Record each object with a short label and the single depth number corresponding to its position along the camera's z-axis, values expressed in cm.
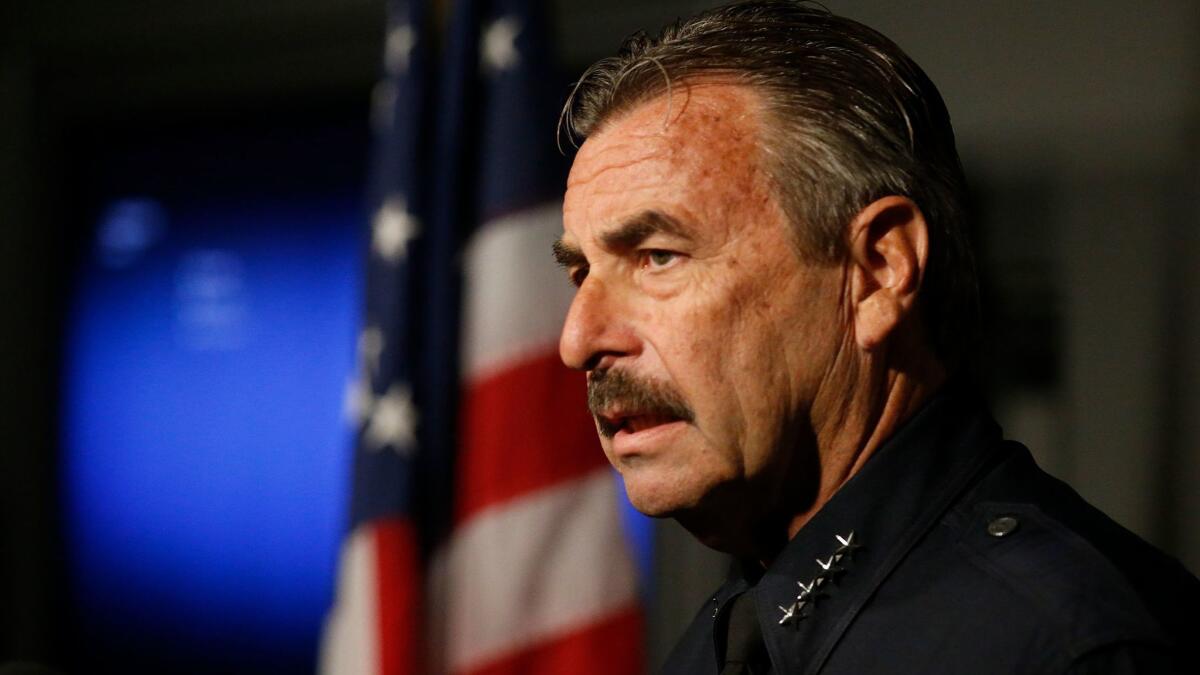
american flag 310
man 256
